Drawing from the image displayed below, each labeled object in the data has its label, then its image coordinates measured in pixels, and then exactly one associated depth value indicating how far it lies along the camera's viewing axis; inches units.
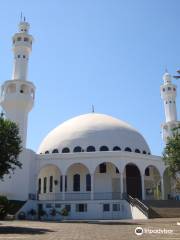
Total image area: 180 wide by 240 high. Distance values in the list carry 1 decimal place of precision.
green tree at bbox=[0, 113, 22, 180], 876.0
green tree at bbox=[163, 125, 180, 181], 1066.1
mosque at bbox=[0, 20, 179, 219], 1508.4
